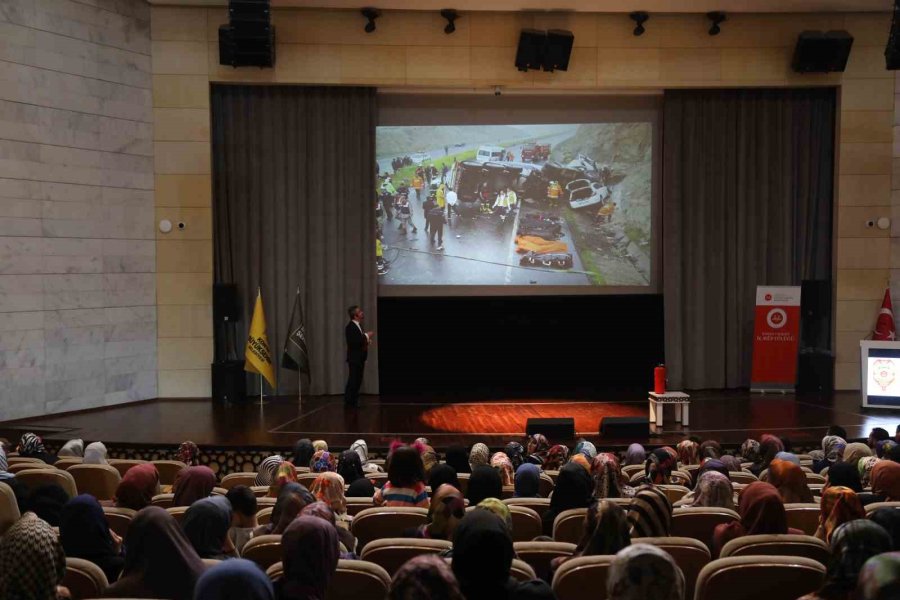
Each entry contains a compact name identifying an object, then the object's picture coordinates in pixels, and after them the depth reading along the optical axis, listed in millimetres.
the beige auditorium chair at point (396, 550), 3295
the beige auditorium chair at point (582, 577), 2891
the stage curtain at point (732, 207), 12750
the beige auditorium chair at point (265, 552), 3320
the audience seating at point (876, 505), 3874
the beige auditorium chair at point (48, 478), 4934
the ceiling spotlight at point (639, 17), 12062
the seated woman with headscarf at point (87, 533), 3316
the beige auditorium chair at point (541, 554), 3367
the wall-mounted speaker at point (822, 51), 12008
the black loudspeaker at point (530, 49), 11953
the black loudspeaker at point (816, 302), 12414
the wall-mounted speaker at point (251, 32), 10734
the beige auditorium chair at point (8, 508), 3946
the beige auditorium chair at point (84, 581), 2957
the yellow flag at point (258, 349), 11656
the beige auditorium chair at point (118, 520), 4066
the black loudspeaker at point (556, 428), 8844
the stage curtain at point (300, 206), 12461
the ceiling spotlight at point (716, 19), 12117
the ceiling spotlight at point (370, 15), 11844
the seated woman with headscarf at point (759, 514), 3438
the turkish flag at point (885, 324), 12109
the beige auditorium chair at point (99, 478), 5586
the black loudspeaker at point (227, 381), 11984
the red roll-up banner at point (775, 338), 12180
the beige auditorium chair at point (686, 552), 3268
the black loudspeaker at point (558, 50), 11938
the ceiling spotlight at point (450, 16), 11875
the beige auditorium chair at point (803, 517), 4211
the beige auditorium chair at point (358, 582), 2904
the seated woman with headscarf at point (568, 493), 4273
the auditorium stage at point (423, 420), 9266
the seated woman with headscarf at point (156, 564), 2836
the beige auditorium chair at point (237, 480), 5891
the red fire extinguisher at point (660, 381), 9758
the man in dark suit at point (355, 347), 11172
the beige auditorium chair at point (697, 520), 3973
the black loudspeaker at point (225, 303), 12008
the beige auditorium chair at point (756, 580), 2900
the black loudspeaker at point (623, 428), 9000
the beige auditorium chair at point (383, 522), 4043
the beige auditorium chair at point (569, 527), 3959
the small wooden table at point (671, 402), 9516
